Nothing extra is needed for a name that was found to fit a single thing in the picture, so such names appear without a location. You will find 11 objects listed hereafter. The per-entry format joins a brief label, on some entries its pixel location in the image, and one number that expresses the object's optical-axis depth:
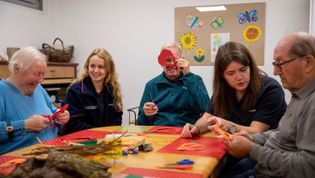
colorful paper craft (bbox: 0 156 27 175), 1.40
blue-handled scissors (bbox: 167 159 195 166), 1.50
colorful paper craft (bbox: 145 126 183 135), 2.32
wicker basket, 4.90
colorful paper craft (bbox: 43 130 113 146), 2.00
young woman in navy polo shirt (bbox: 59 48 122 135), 2.85
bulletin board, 4.54
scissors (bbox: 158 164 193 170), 1.45
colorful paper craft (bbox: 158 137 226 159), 1.72
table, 1.40
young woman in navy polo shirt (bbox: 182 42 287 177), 2.06
